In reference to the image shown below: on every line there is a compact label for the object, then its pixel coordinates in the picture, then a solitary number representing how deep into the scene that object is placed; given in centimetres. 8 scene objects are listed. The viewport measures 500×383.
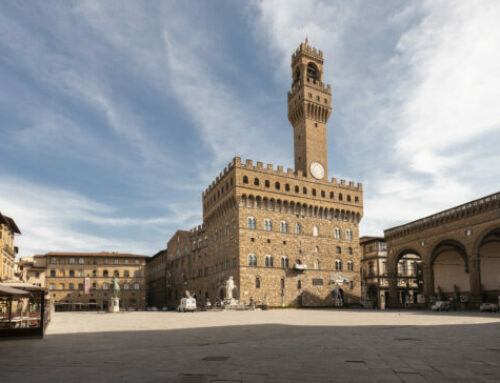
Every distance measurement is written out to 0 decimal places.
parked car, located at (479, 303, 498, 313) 3553
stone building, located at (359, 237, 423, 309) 6331
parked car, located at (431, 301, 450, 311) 4069
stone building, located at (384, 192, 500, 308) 4025
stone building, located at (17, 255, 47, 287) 7775
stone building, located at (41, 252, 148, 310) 8044
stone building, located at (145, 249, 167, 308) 8469
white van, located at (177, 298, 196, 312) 4766
